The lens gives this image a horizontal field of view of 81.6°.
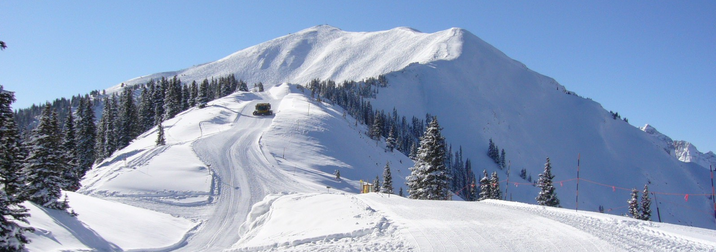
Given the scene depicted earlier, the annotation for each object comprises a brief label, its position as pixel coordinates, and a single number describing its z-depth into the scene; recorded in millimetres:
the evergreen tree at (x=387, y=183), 38644
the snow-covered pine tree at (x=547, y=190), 36844
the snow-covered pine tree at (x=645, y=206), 38844
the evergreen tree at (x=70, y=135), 43900
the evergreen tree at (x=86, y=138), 51188
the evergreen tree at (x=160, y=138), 41250
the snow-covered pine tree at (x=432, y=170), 30781
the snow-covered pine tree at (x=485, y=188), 41062
